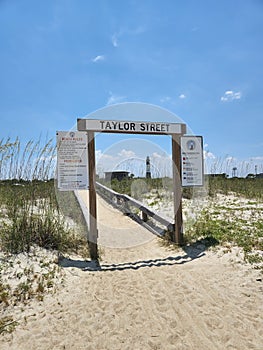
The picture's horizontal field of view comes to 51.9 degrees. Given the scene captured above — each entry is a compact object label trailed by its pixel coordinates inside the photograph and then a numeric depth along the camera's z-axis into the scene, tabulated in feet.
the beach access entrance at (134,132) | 16.93
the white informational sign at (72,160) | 16.48
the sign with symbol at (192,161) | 19.39
